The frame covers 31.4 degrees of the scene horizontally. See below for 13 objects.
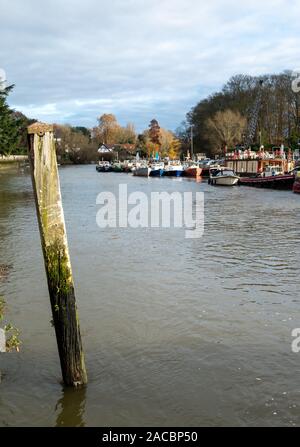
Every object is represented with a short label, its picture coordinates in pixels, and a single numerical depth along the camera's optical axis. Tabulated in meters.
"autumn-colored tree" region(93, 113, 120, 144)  173.38
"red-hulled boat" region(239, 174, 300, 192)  48.33
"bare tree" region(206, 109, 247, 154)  90.51
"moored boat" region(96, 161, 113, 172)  104.39
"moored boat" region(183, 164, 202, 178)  74.56
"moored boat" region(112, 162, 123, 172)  103.56
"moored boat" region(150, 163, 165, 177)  81.00
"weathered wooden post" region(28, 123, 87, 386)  6.24
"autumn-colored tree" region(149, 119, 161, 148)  142.20
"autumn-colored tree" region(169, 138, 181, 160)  128.00
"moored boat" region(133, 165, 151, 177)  82.07
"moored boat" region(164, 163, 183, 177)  79.62
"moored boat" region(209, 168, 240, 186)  54.75
